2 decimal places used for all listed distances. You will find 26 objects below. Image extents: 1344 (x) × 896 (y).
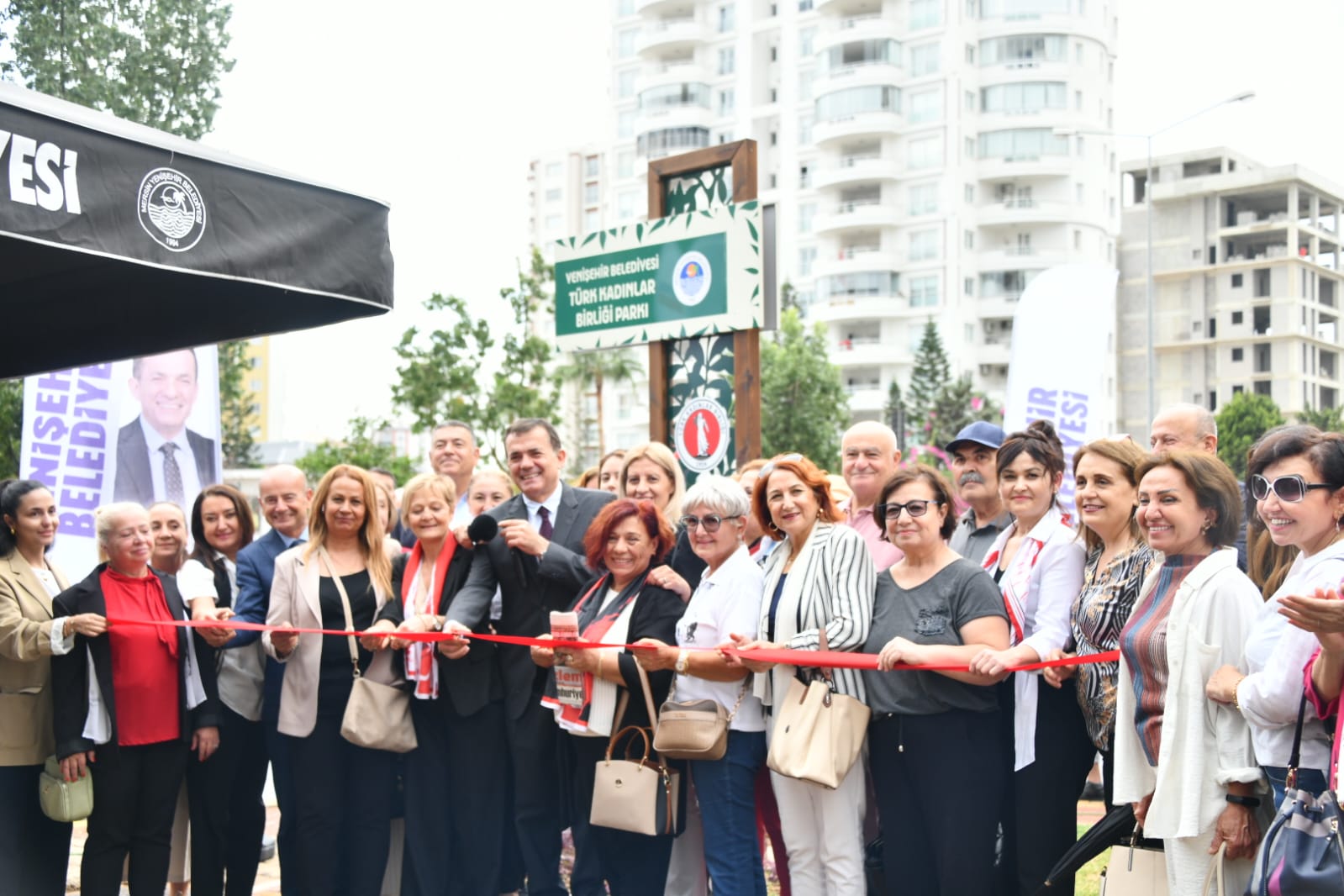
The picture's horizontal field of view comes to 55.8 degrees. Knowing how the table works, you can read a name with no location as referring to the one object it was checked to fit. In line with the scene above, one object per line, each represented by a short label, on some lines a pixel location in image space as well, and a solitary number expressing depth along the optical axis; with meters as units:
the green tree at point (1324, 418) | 69.64
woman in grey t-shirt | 4.84
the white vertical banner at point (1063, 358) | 12.59
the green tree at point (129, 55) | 10.73
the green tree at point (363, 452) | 45.22
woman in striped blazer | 5.09
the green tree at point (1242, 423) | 64.38
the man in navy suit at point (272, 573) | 6.12
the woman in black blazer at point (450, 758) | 5.98
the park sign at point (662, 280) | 8.28
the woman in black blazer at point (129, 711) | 5.76
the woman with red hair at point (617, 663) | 5.55
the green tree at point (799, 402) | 52.25
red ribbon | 4.73
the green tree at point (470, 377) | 35.19
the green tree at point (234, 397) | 18.20
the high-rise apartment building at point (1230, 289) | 89.69
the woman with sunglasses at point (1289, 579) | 3.63
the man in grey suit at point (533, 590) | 5.85
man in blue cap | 6.16
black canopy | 3.69
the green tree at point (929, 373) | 68.31
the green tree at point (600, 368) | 61.41
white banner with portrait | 9.26
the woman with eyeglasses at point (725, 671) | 5.33
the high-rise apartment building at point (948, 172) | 72.94
